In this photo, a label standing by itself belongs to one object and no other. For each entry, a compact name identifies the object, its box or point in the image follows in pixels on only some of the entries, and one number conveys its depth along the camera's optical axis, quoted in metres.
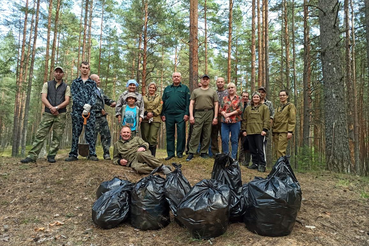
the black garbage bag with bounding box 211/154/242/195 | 3.18
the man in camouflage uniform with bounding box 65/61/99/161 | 5.21
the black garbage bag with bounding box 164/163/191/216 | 2.93
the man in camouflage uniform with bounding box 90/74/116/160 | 5.78
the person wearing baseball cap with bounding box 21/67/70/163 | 5.01
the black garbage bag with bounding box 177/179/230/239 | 2.45
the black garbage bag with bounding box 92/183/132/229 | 2.85
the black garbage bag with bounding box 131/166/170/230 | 2.85
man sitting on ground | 4.69
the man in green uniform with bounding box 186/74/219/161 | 5.53
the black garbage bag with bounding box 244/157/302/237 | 2.50
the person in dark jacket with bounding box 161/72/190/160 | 5.83
